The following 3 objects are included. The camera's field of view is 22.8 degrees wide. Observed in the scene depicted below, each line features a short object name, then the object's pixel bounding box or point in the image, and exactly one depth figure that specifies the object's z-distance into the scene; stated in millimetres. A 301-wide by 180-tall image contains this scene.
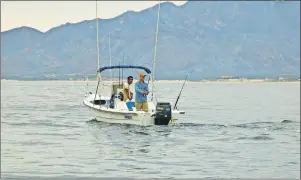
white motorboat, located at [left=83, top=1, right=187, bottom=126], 36219
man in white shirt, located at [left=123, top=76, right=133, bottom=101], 37647
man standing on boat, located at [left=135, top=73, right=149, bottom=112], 35709
